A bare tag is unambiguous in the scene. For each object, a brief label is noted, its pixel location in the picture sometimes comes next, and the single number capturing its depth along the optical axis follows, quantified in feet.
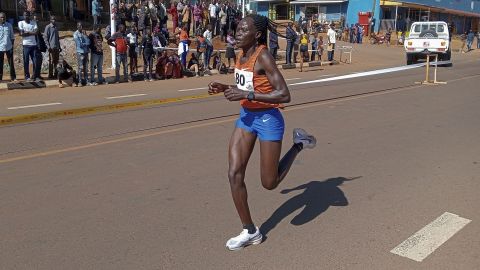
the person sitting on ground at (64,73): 48.70
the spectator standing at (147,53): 54.95
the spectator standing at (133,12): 72.07
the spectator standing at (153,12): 70.18
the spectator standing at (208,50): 64.08
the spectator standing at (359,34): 141.38
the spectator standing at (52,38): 48.91
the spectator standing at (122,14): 66.22
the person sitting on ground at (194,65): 62.66
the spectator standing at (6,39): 46.47
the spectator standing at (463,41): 141.67
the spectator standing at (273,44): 67.40
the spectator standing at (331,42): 84.86
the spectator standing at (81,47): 46.88
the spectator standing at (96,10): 69.80
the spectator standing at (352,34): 142.62
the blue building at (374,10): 163.22
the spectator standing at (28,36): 46.50
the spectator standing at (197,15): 83.05
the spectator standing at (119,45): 51.70
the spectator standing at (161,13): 71.77
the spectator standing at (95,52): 48.34
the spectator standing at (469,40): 141.08
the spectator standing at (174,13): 79.71
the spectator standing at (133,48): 54.54
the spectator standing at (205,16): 85.66
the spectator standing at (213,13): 80.38
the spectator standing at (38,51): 47.75
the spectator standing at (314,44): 85.87
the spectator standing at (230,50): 64.49
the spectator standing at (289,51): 75.59
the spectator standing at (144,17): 67.15
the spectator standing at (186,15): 80.81
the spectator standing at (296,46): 77.38
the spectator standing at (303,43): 78.23
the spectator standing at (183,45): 60.23
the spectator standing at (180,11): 81.97
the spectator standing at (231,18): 81.42
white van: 82.07
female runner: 12.51
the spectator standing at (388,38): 143.01
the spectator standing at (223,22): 79.45
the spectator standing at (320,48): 86.72
